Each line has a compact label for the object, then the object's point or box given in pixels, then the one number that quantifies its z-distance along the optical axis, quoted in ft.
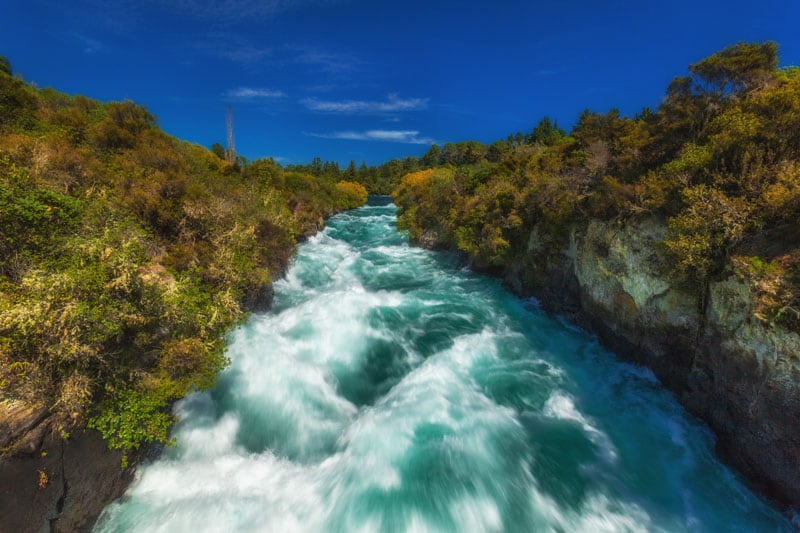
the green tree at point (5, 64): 61.50
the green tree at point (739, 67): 31.09
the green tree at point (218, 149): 185.12
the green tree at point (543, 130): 242.58
